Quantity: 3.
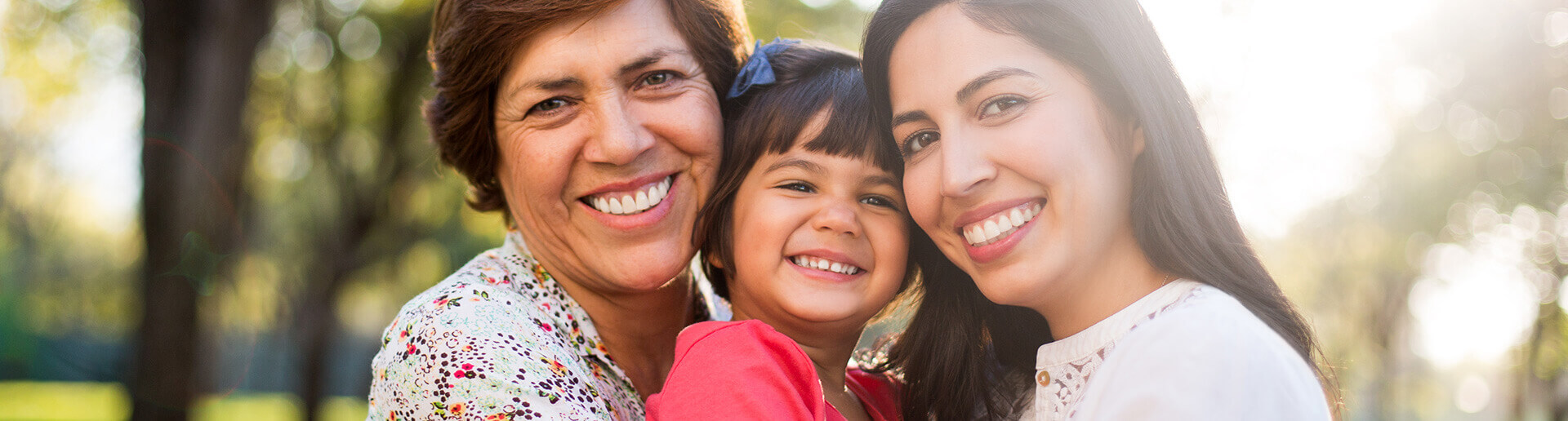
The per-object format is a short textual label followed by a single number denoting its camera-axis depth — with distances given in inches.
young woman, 94.0
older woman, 110.6
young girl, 116.1
